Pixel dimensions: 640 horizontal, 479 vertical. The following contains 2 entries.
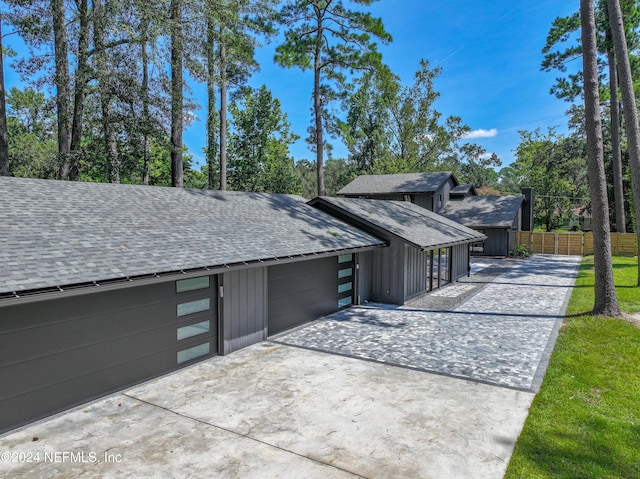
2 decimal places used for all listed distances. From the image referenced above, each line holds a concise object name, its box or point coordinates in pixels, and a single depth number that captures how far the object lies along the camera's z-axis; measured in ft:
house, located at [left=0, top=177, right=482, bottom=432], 17.21
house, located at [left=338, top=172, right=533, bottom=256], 89.04
